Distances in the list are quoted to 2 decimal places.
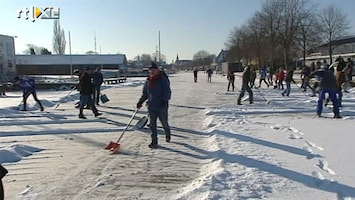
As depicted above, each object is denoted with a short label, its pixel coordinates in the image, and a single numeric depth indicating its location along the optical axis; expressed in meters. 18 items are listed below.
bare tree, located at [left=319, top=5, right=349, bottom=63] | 61.72
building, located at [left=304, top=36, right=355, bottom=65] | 74.51
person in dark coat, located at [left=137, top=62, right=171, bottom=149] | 9.03
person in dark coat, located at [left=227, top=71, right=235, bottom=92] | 28.86
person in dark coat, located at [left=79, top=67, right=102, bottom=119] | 14.30
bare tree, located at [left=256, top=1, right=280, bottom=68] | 50.22
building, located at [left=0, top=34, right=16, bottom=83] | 61.94
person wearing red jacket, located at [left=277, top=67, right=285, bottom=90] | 28.45
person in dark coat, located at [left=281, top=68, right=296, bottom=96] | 22.31
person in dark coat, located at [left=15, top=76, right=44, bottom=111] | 16.95
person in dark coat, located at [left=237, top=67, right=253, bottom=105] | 17.88
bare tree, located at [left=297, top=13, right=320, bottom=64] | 47.94
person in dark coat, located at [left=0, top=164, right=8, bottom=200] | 3.99
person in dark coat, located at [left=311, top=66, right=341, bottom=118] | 12.88
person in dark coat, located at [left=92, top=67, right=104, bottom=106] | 18.35
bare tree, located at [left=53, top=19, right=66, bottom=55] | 92.75
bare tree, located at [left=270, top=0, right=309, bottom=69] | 47.87
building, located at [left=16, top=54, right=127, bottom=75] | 94.50
